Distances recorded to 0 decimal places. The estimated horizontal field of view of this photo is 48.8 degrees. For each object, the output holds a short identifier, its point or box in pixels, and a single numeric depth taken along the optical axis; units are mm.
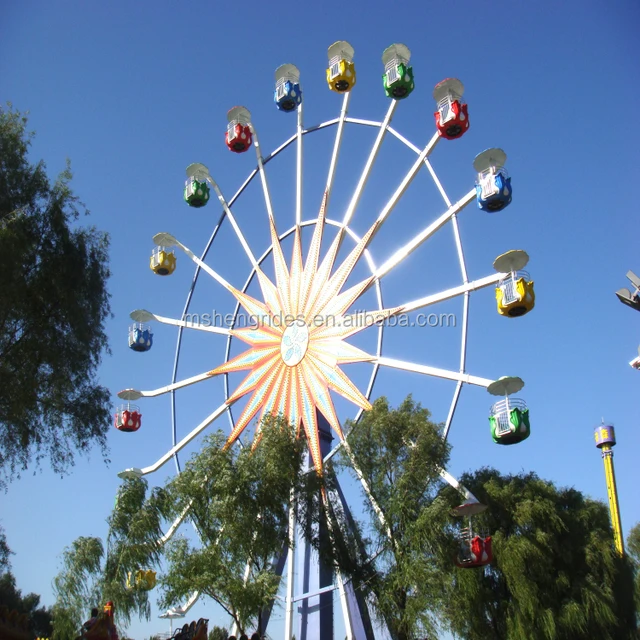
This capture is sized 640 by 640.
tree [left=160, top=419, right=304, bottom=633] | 13367
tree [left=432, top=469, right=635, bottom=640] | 17953
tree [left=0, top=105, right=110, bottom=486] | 12711
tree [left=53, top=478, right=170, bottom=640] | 18891
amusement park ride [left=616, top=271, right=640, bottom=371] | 18656
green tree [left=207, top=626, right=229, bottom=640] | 25491
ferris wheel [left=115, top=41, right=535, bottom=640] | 15003
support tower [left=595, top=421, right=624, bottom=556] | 42031
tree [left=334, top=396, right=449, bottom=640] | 14391
